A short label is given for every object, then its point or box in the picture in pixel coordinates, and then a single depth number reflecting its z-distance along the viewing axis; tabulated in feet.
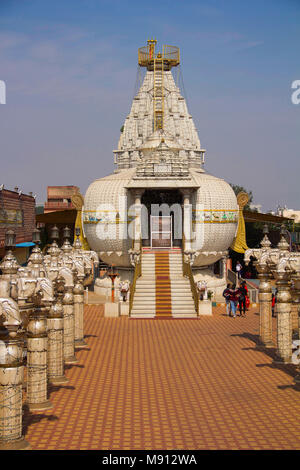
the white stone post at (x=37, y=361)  45.68
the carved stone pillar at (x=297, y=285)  54.60
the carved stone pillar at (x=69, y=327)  62.85
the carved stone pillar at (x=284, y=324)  63.00
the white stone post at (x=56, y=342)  53.88
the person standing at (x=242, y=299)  100.17
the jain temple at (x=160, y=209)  109.60
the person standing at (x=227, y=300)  99.09
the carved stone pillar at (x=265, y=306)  72.95
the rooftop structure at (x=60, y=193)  252.62
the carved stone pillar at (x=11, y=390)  36.81
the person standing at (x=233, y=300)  98.02
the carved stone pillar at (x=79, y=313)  71.61
